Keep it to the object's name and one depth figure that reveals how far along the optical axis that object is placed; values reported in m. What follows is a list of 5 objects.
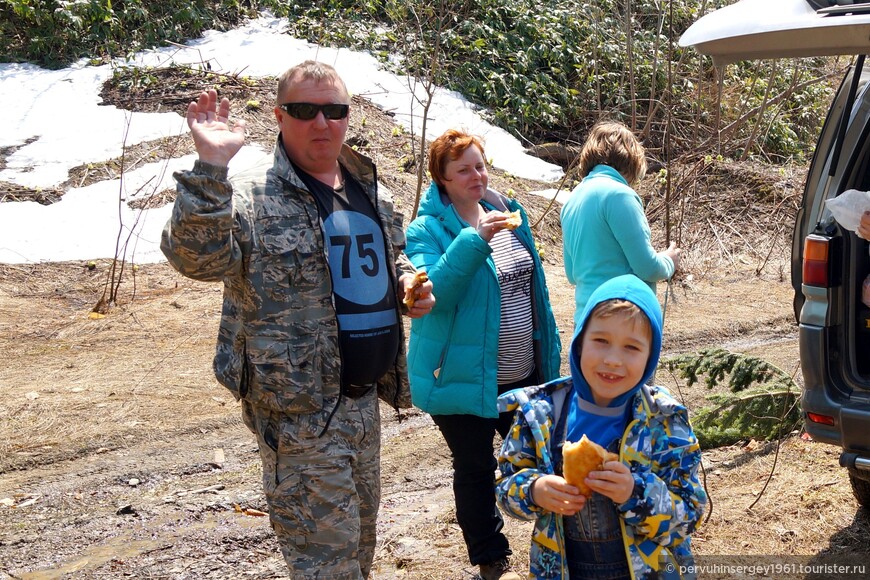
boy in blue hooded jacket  2.52
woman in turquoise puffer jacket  3.90
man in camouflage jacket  3.04
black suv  3.61
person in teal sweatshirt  4.17
